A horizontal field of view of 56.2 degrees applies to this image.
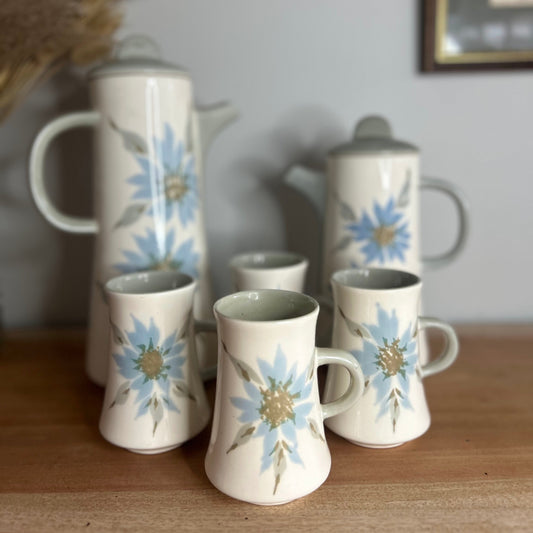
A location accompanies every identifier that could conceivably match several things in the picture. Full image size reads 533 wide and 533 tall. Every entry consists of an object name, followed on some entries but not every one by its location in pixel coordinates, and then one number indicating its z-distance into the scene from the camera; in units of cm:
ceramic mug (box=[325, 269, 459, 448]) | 41
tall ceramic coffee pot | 50
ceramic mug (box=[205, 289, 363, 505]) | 35
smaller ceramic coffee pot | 52
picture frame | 61
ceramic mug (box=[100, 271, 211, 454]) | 42
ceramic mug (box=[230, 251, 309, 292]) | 49
